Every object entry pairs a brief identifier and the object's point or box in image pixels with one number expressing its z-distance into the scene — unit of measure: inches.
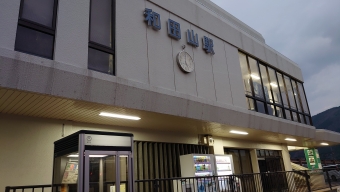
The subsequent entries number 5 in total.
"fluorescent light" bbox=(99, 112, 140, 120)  297.6
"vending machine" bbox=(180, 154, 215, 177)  385.8
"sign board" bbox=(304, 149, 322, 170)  798.5
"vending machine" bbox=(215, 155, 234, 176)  430.6
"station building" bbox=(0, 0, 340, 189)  235.8
